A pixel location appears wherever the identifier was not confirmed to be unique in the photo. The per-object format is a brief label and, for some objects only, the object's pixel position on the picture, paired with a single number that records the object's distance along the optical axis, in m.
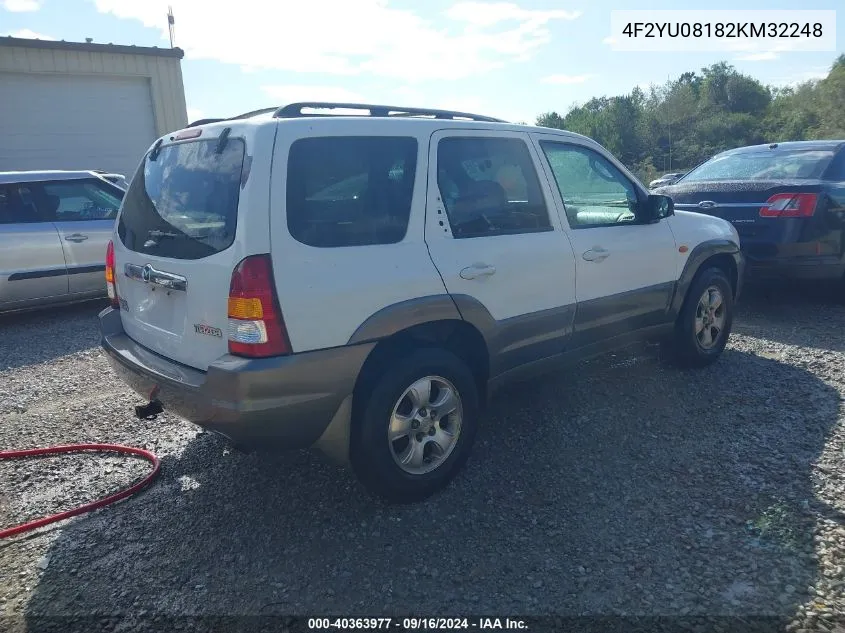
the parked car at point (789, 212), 5.93
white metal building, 12.47
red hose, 2.99
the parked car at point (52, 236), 6.61
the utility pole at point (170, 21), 14.59
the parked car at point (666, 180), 8.34
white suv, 2.64
